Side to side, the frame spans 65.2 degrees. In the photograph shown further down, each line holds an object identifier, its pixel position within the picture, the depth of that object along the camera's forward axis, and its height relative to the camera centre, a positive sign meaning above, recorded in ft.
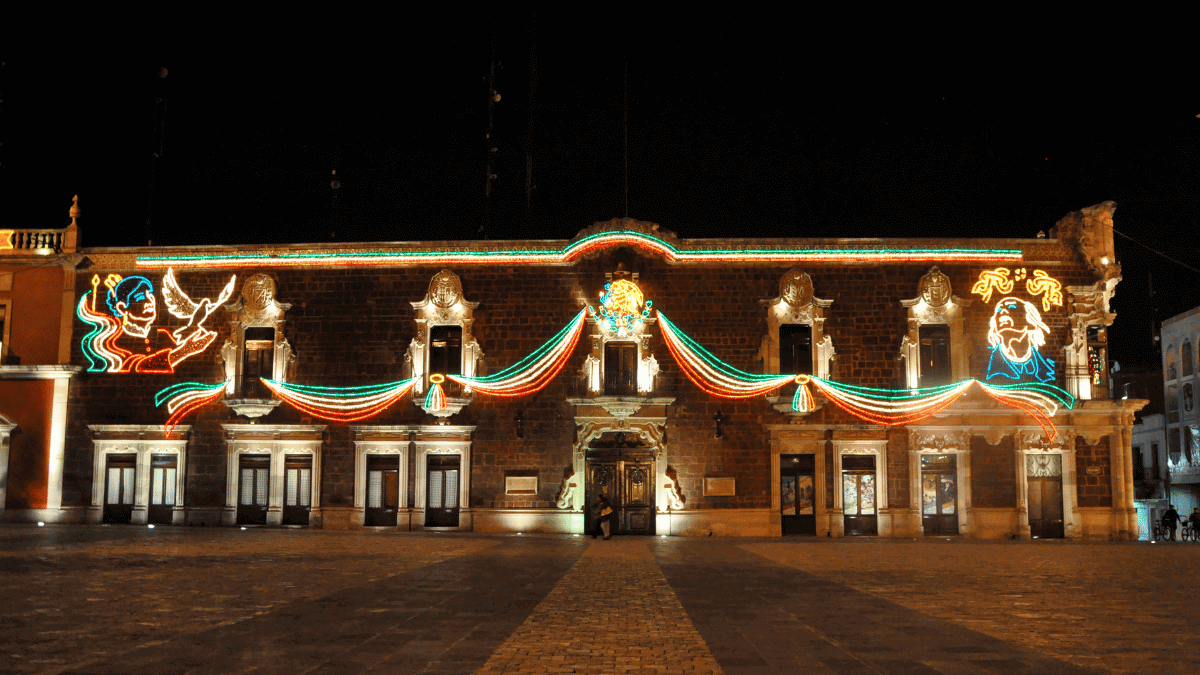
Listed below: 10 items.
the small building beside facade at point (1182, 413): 150.20 +6.34
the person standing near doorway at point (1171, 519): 104.99 -7.60
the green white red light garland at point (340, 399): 91.50 +4.34
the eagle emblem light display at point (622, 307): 89.92 +13.25
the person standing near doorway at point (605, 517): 82.23 -6.19
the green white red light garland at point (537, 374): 90.68 +6.85
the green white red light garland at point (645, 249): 90.68 +18.56
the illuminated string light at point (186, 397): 92.63 +4.44
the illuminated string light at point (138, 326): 93.86 +11.57
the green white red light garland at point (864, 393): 87.35 +5.23
